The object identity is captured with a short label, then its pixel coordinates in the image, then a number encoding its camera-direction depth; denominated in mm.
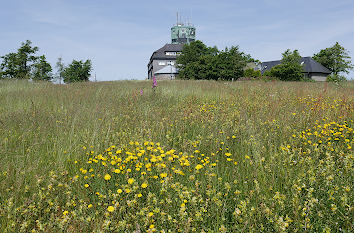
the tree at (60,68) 41278
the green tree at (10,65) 34250
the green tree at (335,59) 53125
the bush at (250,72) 41534
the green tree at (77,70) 41312
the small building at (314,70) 51500
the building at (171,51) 60766
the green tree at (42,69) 34594
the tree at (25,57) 34219
